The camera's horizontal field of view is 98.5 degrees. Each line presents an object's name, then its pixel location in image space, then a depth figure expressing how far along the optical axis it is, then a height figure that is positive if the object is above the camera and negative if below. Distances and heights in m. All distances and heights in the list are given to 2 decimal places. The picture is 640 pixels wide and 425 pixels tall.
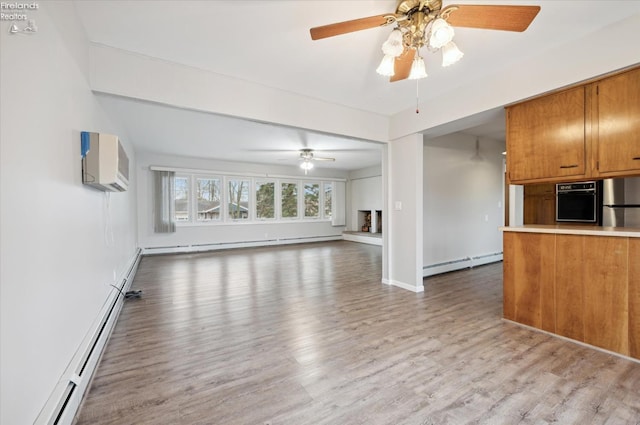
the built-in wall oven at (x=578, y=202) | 2.95 +0.08
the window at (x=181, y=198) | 7.05 +0.39
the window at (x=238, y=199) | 7.79 +0.39
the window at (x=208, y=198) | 7.36 +0.41
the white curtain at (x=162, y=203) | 6.67 +0.25
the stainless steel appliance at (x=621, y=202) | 2.64 +0.06
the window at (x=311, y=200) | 9.10 +0.39
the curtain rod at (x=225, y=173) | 6.67 +1.09
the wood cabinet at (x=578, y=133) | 2.09 +0.65
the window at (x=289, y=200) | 8.67 +0.38
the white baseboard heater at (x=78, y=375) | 1.33 -0.95
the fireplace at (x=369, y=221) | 9.05 -0.35
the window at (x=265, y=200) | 8.22 +0.37
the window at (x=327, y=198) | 9.48 +0.47
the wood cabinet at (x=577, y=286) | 2.07 -0.66
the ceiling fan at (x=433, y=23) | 1.48 +1.07
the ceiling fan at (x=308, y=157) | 6.08 +1.27
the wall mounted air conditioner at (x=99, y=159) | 1.95 +0.40
